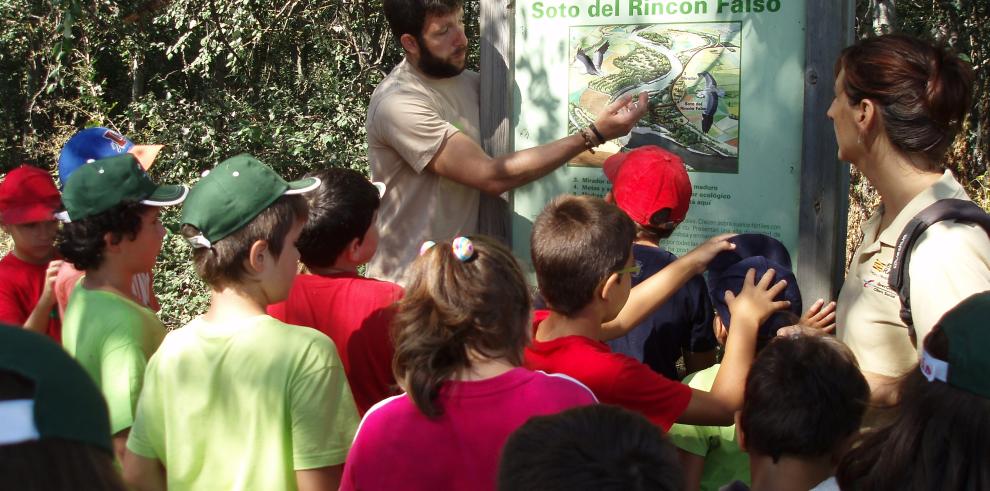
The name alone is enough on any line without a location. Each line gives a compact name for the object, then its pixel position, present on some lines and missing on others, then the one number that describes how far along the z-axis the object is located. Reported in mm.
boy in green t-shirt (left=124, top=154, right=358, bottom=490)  2307
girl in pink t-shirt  2074
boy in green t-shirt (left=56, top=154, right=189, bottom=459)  2680
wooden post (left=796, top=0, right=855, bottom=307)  3287
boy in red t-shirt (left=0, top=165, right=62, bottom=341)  3727
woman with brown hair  2488
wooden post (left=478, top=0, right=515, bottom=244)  4000
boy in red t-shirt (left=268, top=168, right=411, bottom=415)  2916
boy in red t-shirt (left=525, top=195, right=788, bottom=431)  2441
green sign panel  3414
